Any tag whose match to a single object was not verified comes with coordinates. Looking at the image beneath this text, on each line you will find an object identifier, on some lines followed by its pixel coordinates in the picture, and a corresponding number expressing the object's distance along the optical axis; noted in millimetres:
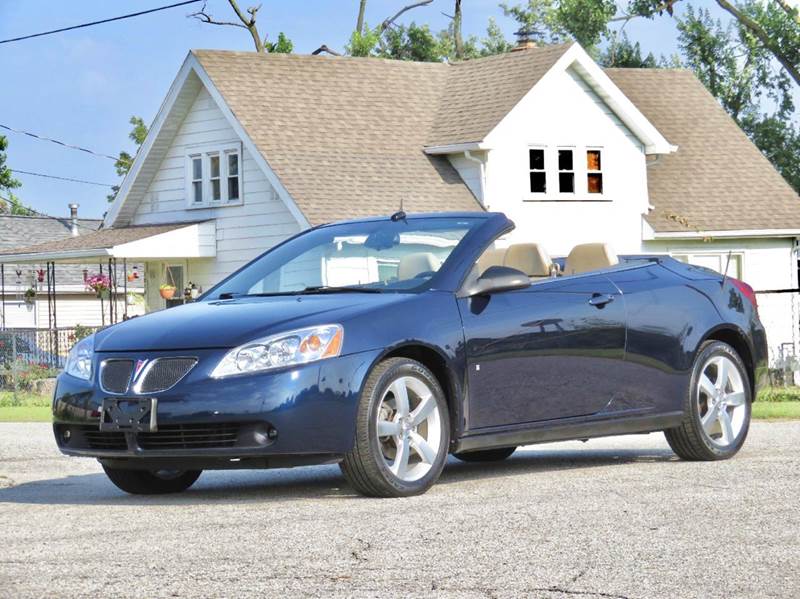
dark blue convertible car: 8125
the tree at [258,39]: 49562
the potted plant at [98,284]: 35062
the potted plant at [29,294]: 44031
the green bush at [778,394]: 20359
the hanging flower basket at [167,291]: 33719
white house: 33625
